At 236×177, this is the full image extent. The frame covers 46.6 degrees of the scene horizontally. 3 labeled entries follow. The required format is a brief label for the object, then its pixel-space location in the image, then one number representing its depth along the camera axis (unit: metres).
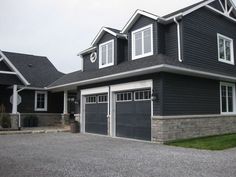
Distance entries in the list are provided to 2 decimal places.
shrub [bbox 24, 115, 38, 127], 22.00
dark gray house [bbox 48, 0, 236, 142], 12.91
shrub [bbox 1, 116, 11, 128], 18.70
